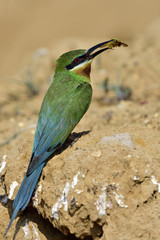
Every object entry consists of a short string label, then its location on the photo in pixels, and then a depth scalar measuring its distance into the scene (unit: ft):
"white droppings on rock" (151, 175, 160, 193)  14.42
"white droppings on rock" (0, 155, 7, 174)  17.77
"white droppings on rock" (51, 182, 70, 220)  14.47
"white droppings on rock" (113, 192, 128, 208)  13.99
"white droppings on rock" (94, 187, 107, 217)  13.94
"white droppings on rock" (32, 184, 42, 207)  15.83
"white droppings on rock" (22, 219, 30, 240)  16.20
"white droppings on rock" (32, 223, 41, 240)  16.05
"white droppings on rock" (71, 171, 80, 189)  14.51
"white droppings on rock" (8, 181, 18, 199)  16.87
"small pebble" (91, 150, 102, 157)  15.05
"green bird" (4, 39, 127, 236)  15.98
